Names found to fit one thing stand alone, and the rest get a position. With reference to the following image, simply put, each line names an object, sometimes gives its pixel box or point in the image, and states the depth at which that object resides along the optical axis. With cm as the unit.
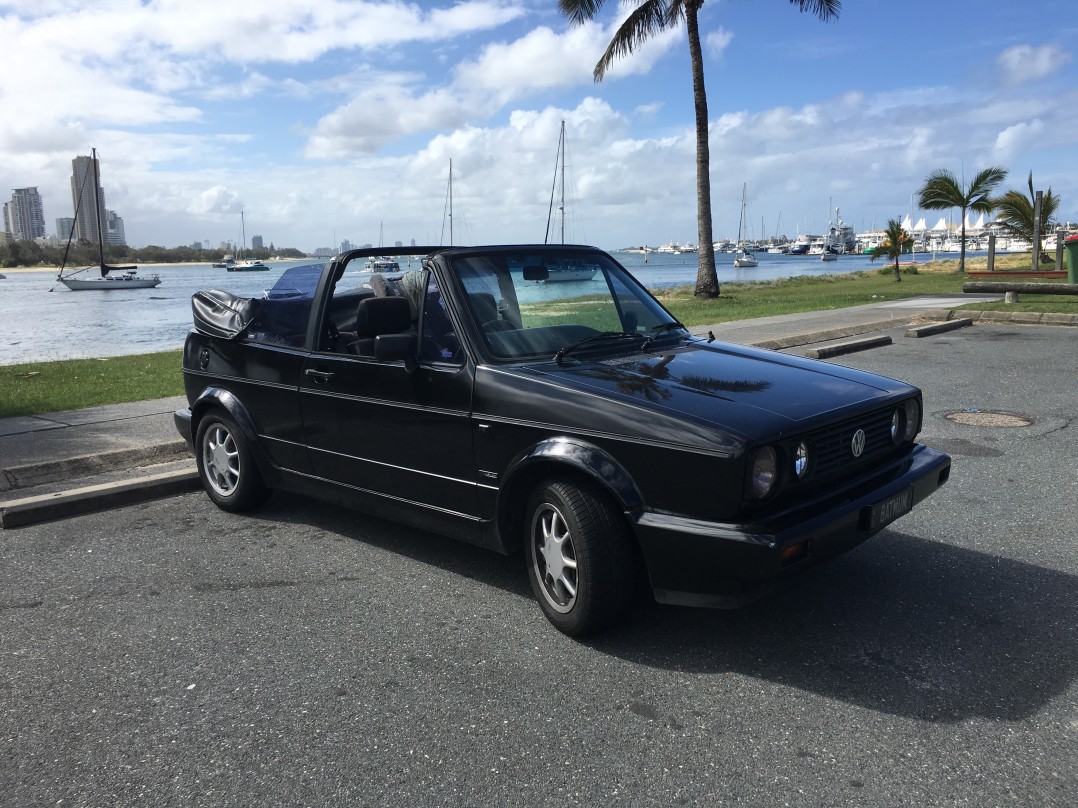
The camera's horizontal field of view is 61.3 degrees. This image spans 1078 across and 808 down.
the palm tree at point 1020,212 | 3494
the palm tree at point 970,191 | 3859
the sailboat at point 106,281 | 7312
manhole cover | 759
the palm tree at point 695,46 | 2347
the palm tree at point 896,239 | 3725
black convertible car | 347
